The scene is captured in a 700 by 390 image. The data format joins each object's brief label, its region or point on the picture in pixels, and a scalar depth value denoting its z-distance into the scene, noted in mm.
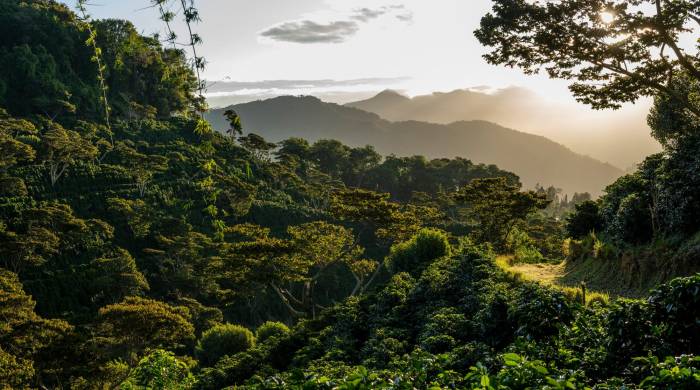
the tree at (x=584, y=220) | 18547
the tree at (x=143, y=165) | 37897
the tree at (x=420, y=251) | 18641
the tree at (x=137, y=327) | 17453
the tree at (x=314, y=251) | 24062
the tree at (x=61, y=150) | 34594
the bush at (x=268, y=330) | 19859
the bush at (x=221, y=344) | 20234
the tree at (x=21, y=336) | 14218
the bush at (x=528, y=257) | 21125
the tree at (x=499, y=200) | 27688
